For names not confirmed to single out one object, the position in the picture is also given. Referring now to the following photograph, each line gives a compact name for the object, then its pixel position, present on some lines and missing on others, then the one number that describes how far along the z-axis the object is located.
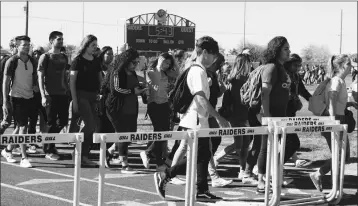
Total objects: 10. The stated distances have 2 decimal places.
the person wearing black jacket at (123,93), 8.77
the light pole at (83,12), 48.22
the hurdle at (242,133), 5.88
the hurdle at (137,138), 5.16
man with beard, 9.67
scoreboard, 47.84
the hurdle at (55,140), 4.68
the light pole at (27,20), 42.76
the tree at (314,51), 137.50
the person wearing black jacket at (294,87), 8.27
